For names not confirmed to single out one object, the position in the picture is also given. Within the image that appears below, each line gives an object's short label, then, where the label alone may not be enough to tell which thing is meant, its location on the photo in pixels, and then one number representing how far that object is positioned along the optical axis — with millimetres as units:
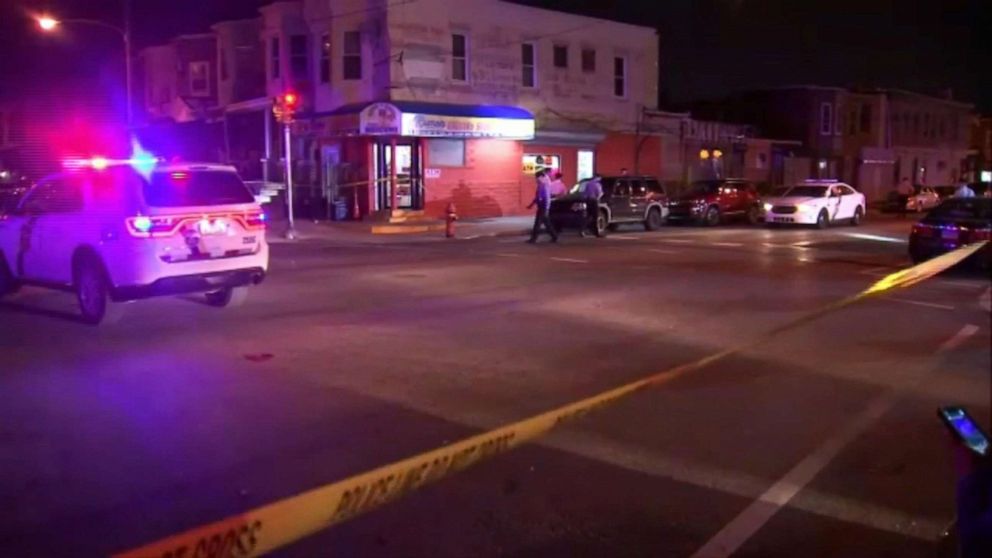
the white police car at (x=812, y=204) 32594
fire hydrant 27141
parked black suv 27016
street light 28422
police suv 11336
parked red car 33719
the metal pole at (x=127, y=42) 28406
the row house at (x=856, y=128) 57688
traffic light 25375
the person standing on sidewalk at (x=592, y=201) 26828
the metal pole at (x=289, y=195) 26230
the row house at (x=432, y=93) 31328
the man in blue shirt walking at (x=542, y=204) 23969
